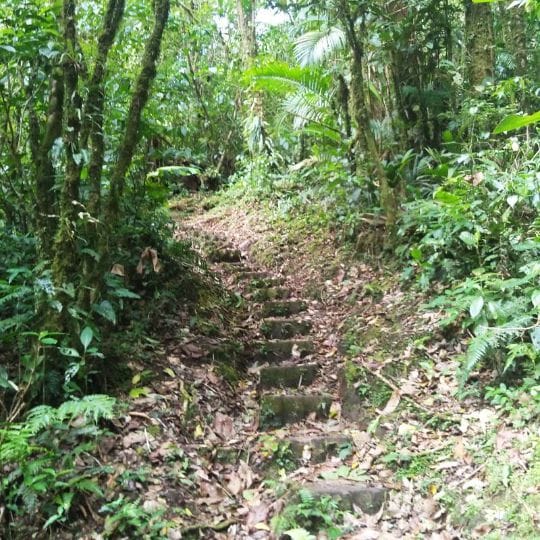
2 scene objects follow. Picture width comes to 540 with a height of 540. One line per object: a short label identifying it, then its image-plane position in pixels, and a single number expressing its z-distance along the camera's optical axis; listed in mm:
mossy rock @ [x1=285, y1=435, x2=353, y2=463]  4164
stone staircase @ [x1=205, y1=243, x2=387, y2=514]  3641
